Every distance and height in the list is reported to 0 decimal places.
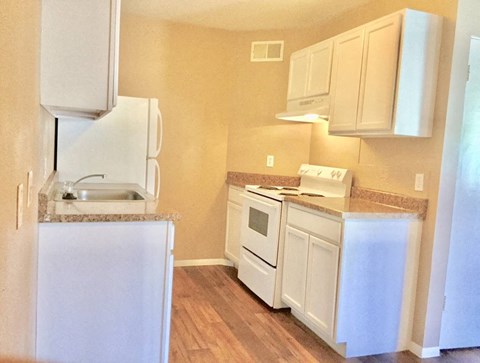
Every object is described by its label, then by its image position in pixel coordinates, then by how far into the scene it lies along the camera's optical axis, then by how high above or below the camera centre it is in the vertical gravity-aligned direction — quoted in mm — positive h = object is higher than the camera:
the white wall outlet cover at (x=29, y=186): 1250 -160
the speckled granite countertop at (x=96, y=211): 1782 -332
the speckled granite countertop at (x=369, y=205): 2496 -319
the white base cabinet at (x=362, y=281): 2482 -783
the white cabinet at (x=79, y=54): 1871 +410
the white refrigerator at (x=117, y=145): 3291 -32
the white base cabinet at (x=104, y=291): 1812 -704
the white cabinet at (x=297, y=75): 3529 +720
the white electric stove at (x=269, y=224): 3145 -603
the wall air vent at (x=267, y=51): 4105 +1037
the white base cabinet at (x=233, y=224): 4082 -768
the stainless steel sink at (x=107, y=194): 2879 -382
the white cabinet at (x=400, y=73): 2490 +563
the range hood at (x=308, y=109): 3195 +382
